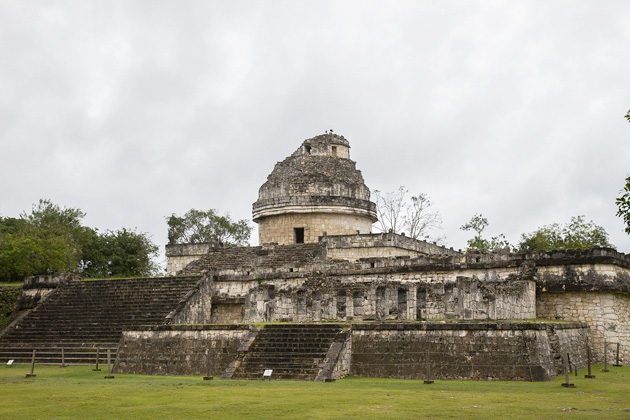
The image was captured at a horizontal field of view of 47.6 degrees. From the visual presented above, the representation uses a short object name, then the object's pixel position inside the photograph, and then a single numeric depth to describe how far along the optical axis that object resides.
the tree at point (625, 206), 14.65
